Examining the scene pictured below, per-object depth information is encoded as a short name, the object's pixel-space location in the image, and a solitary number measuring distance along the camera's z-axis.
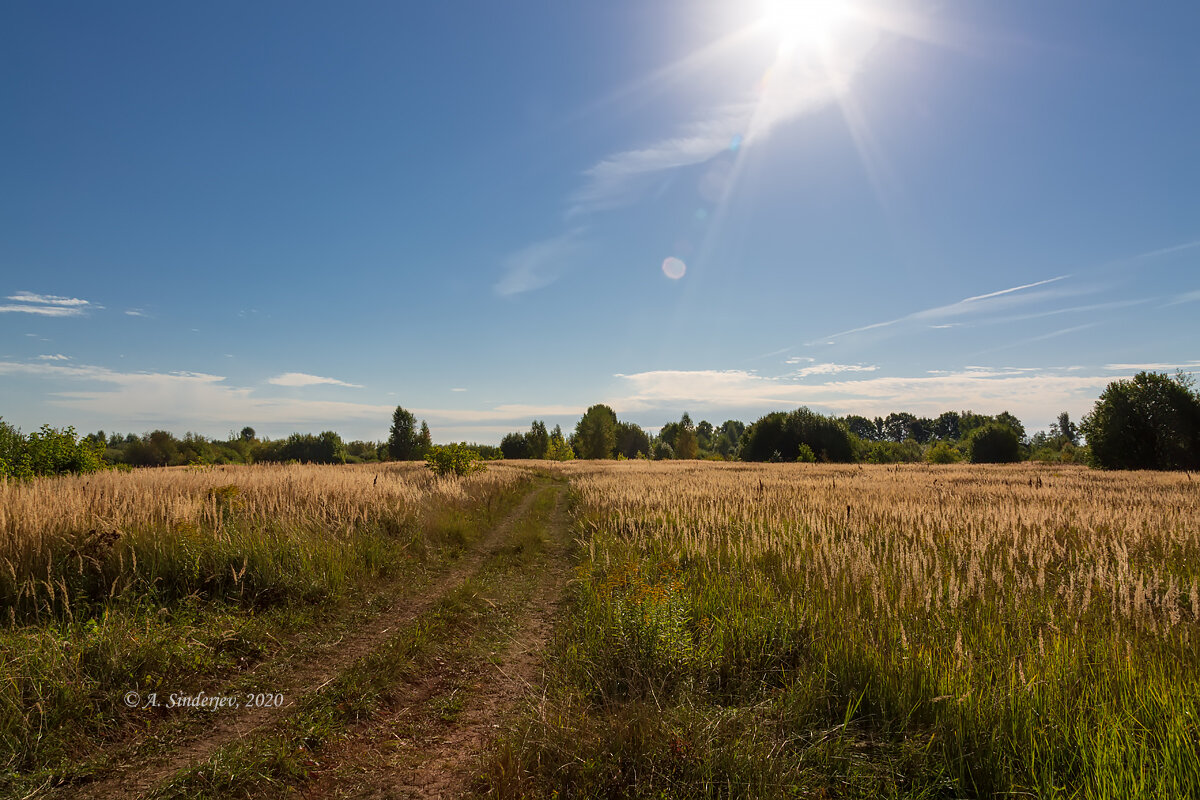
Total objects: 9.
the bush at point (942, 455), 84.38
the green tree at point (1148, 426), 41.72
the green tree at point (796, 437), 86.62
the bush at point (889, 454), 96.38
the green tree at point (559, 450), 91.06
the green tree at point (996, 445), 80.69
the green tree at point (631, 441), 130.50
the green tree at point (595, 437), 100.56
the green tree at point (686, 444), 108.75
